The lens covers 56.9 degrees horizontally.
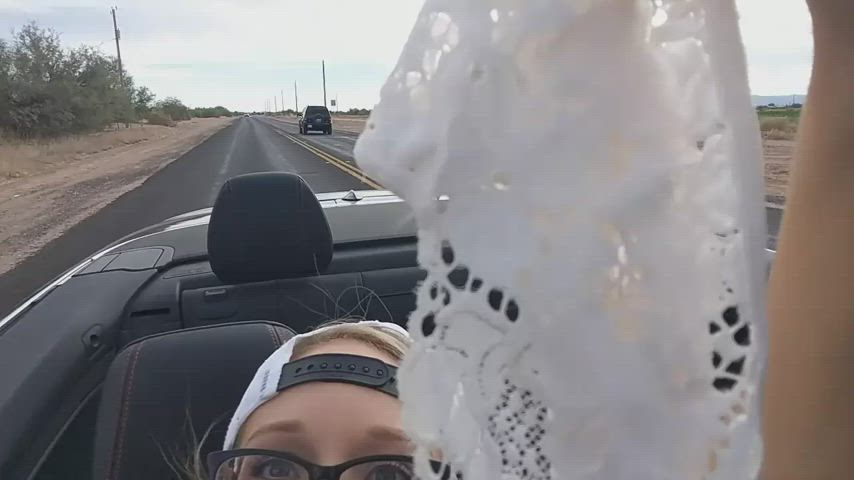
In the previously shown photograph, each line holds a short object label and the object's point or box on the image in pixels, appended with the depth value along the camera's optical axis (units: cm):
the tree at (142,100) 7274
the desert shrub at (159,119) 7656
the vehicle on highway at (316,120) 4934
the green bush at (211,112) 14282
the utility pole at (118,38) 5928
